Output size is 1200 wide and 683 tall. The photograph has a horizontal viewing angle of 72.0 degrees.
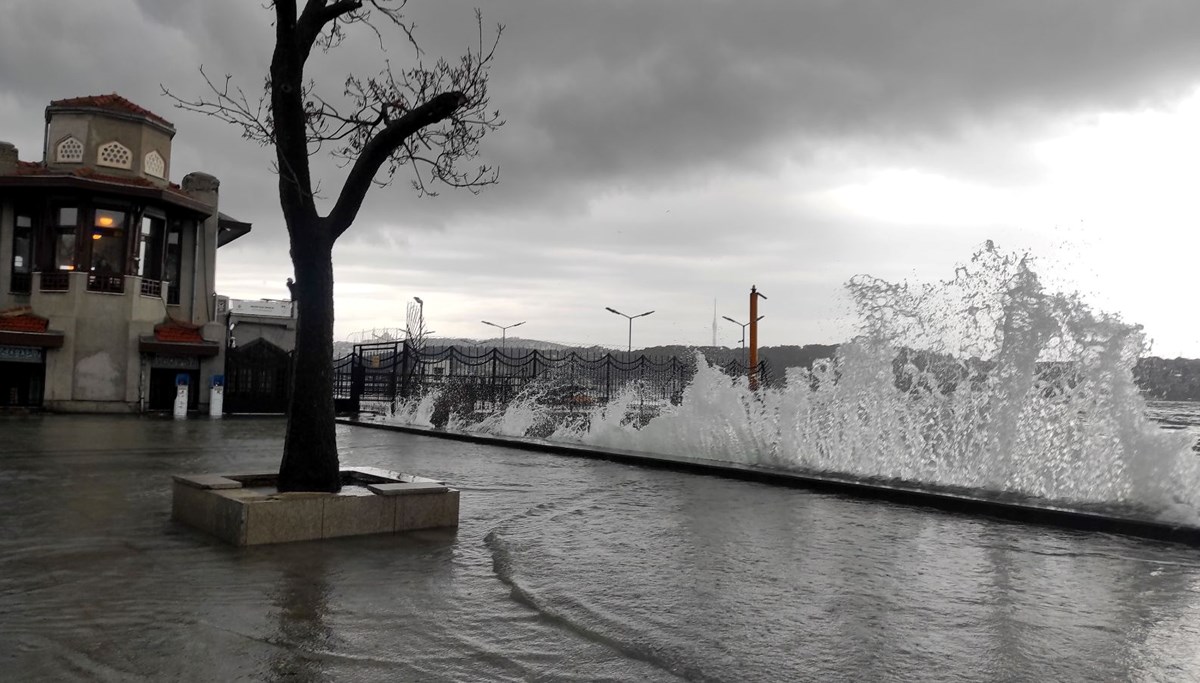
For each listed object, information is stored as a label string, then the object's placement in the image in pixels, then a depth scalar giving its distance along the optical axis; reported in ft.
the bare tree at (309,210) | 23.39
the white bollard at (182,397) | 83.67
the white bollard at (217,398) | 83.46
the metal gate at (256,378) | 90.22
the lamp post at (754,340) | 66.90
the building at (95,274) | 84.23
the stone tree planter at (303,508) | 20.95
